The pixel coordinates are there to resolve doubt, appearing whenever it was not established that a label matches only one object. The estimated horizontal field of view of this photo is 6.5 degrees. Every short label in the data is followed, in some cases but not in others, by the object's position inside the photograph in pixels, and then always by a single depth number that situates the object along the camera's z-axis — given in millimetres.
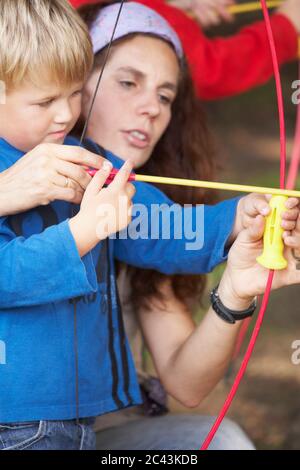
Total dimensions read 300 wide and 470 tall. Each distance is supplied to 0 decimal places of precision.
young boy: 2728
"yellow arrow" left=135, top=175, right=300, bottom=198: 2688
